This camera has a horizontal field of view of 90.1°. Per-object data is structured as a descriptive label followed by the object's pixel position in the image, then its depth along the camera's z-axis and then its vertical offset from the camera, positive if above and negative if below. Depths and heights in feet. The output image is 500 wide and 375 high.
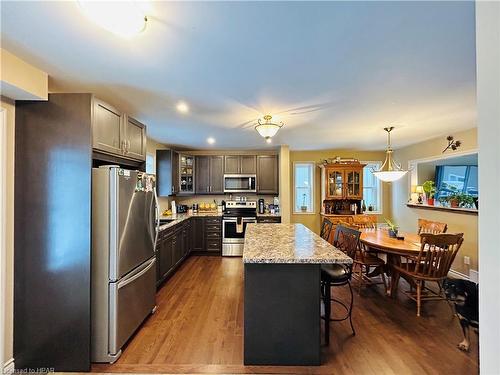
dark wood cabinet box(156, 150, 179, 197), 17.37 +1.12
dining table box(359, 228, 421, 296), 10.05 -2.41
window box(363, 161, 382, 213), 20.63 +0.02
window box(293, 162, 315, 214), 20.79 +0.10
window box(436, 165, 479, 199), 14.39 +0.55
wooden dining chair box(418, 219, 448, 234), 11.99 -1.96
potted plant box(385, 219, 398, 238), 12.04 -2.13
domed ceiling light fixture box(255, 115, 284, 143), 9.64 +2.33
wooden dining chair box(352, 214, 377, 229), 15.55 -2.10
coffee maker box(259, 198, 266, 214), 19.48 -1.41
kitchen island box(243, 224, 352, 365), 6.77 -3.39
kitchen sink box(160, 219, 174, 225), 15.33 -2.05
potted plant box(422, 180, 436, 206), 15.67 -0.11
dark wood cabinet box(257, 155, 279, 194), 19.27 +1.02
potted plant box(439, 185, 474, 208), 13.15 -0.59
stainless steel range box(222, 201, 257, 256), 17.65 -3.05
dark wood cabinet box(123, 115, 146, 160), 8.48 +1.80
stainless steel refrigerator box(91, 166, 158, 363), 6.82 -2.00
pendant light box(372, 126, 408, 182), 13.44 +0.77
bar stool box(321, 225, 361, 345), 7.75 -2.65
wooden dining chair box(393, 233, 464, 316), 9.20 -2.78
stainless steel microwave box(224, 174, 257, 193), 19.20 +0.40
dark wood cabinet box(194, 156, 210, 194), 19.35 +1.18
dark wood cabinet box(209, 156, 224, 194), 19.35 +1.09
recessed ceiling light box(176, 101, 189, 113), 9.09 +3.10
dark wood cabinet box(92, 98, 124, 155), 6.81 +1.76
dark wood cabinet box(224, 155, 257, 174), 19.30 +1.87
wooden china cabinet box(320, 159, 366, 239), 18.97 +0.55
